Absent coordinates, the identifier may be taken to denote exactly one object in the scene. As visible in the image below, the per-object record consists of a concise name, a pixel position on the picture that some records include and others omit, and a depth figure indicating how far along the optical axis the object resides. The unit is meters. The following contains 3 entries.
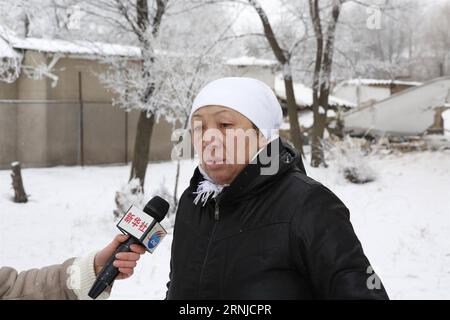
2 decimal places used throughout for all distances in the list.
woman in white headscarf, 1.68
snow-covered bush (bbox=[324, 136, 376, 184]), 11.83
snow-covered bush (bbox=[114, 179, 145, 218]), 8.91
